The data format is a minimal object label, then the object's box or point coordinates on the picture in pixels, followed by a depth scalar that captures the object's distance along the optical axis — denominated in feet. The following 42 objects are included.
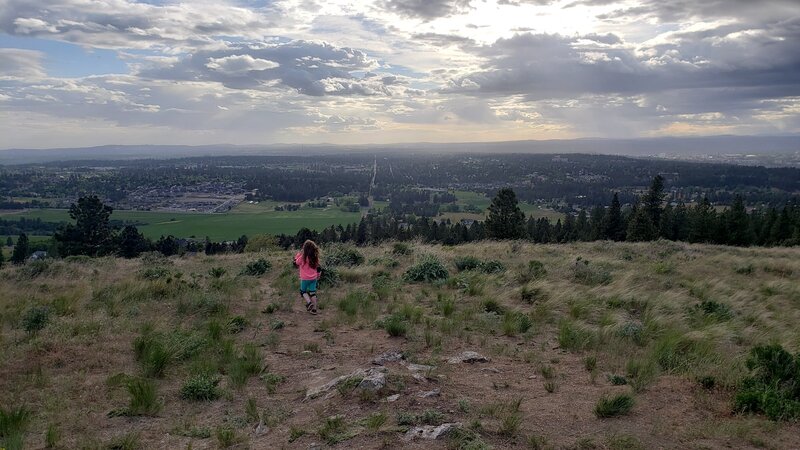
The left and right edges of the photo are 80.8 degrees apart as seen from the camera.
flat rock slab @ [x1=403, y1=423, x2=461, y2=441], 13.51
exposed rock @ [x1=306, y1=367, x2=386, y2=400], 16.81
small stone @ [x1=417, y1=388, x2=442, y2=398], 16.18
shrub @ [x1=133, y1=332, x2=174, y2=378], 19.99
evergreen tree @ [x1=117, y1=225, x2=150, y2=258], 104.47
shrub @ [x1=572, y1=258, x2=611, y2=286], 36.09
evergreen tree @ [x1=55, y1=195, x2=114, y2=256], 95.04
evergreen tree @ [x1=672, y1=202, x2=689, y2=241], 148.79
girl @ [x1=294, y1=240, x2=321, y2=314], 31.81
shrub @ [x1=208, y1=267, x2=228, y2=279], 41.19
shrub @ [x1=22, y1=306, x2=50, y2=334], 24.24
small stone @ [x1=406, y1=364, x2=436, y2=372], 18.84
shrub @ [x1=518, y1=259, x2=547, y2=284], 36.29
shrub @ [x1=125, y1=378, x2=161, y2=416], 16.43
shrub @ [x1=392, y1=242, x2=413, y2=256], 50.60
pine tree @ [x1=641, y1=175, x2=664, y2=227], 133.99
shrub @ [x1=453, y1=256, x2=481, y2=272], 41.81
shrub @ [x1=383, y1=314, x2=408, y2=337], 23.88
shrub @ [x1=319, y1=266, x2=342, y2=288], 37.44
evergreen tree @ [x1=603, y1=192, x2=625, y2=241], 146.30
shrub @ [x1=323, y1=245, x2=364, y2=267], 45.44
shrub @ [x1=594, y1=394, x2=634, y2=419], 14.88
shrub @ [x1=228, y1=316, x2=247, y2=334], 25.98
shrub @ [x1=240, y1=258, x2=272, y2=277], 43.80
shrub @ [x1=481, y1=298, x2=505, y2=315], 28.58
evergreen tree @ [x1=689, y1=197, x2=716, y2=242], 130.31
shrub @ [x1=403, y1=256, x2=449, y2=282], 37.32
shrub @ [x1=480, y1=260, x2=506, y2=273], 40.57
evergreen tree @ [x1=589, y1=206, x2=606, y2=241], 147.23
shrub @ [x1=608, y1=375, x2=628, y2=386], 17.62
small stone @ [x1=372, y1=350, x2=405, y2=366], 19.67
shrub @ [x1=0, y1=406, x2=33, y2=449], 14.07
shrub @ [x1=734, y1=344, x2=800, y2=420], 14.64
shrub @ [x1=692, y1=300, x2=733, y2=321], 26.55
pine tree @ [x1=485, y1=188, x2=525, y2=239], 106.32
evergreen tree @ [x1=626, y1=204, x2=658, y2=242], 121.90
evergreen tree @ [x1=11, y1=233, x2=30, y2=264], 104.95
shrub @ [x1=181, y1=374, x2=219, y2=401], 17.89
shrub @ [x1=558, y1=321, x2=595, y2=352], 21.91
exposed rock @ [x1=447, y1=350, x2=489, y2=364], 20.18
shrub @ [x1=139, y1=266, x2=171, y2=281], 38.97
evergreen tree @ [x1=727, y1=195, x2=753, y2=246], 129.18
